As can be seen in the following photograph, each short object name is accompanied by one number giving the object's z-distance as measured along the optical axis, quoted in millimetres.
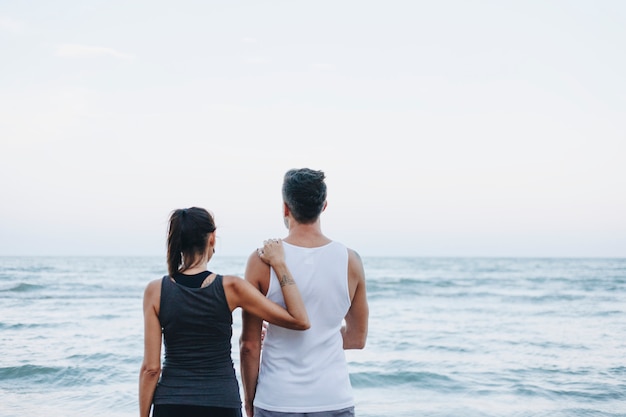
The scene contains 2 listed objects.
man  2932
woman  2826
